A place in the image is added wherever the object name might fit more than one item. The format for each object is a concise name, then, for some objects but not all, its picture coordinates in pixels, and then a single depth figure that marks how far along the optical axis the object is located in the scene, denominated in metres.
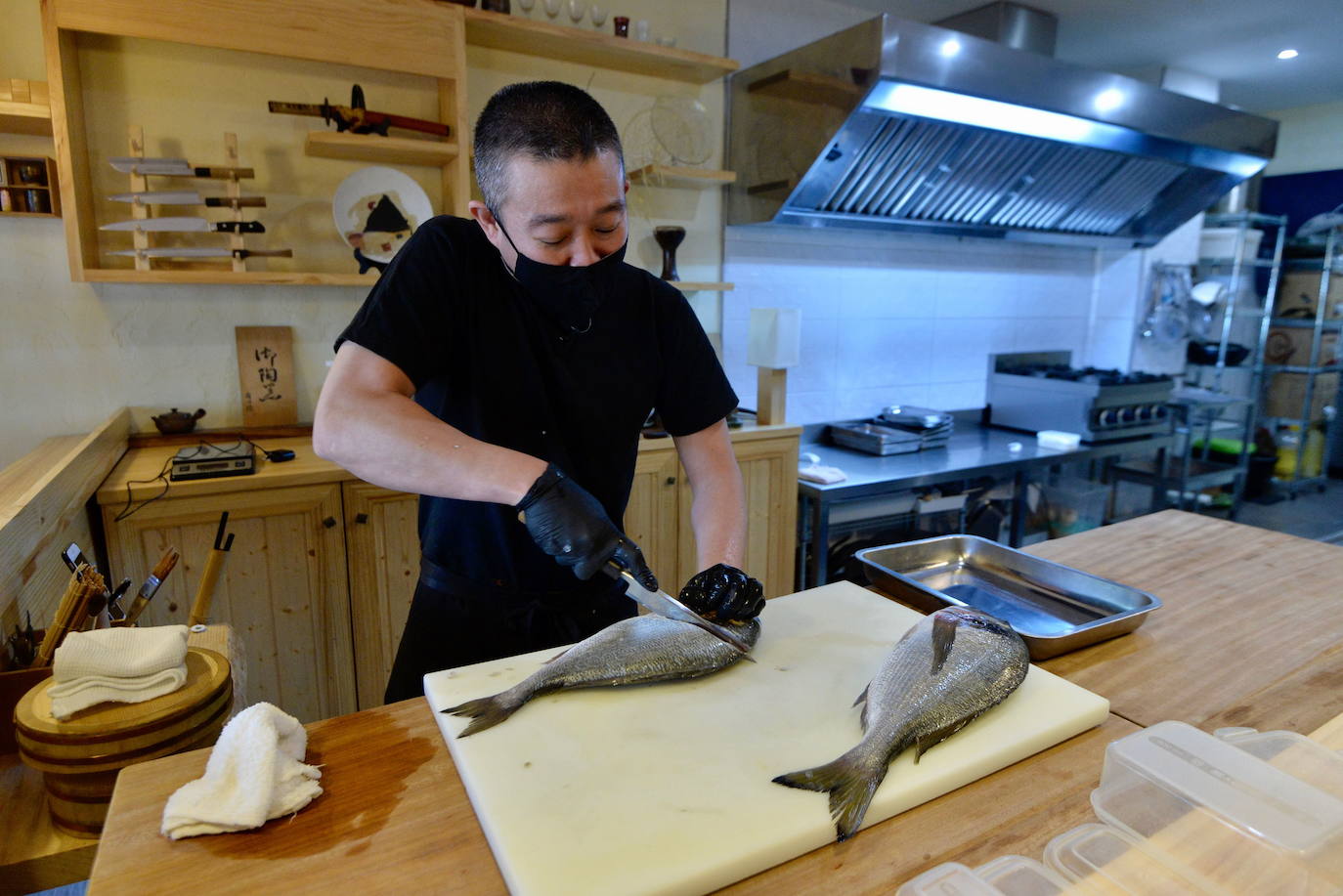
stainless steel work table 3.20
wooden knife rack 2.40
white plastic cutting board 0.82
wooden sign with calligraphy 2.83
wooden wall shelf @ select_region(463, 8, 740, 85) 2.81
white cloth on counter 0.84
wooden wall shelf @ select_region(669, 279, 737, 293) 3.24
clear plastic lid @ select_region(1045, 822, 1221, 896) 0.76
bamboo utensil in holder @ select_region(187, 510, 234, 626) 1.53
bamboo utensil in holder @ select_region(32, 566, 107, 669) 1.32
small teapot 2.66
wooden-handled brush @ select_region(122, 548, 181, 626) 1.44
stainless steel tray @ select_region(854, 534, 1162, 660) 1.37
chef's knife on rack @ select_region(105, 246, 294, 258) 2.38
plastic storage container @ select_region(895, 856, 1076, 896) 0.70
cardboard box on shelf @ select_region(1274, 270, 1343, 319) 6.07
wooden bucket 1.01
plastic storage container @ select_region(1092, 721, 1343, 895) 0.73
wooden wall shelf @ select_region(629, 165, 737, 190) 3.17
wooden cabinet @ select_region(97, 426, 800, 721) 2.21
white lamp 3.18
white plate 2.82
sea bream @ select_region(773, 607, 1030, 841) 0.92
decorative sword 2.60
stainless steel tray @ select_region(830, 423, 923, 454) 3.68
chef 1.25
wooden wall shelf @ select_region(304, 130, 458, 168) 2.59
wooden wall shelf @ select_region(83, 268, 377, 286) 2.38
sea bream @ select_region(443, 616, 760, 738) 1.07
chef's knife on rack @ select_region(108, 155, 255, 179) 2.38
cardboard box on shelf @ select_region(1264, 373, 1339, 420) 6.11
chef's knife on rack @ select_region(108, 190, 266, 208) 2.40
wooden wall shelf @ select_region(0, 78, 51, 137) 2.27
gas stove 3.94
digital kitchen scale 2.23
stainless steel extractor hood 3.02
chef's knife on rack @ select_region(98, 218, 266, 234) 2.40
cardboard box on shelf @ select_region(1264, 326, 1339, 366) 6.05
